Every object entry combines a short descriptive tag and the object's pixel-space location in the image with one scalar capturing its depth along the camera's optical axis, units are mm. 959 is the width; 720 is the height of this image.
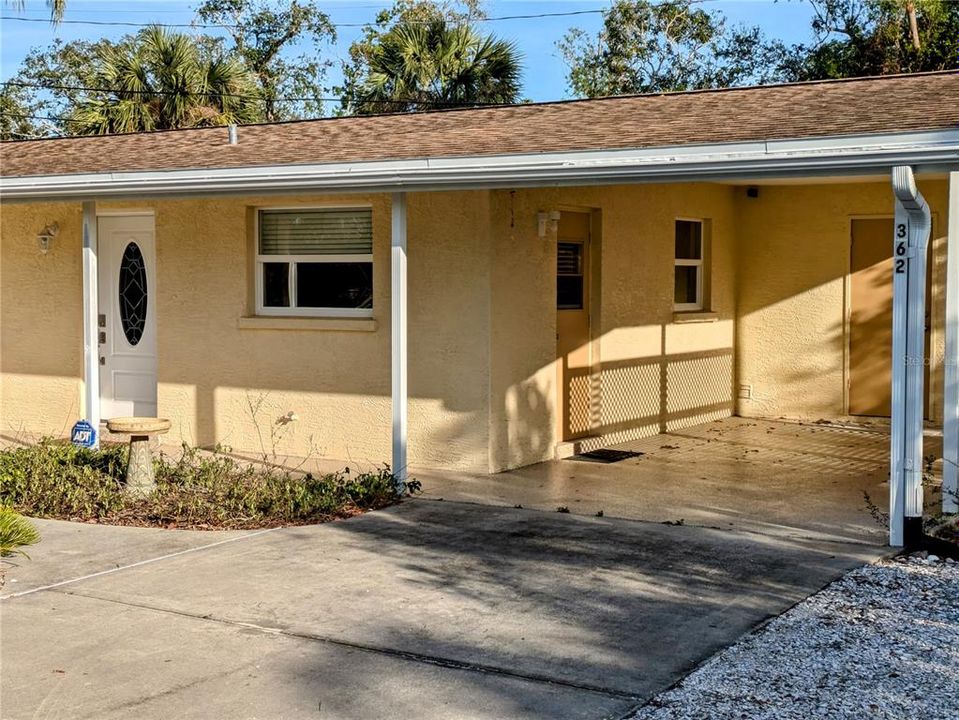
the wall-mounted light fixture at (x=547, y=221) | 10977
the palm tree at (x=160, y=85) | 24750
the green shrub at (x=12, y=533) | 5977
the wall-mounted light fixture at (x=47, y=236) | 12984
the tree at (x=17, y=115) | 35188
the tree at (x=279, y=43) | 34062
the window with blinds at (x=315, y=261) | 11375
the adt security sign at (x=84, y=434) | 10883
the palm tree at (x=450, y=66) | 25141
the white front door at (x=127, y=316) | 12672
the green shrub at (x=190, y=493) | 8859
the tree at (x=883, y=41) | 29422
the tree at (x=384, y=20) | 32125
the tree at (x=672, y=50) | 32344
